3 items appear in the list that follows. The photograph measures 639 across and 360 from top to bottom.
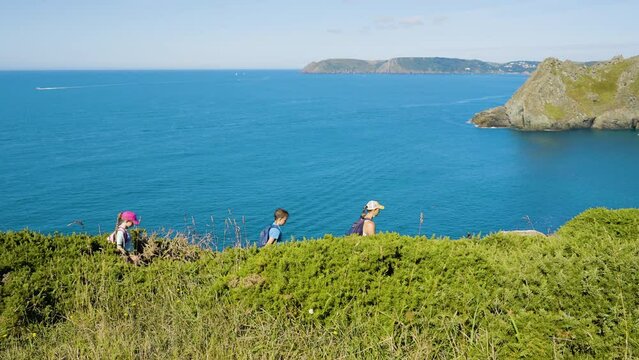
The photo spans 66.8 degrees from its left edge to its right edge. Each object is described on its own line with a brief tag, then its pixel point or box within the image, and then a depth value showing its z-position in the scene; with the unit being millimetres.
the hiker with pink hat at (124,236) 9367
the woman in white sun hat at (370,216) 10719
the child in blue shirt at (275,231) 10477
